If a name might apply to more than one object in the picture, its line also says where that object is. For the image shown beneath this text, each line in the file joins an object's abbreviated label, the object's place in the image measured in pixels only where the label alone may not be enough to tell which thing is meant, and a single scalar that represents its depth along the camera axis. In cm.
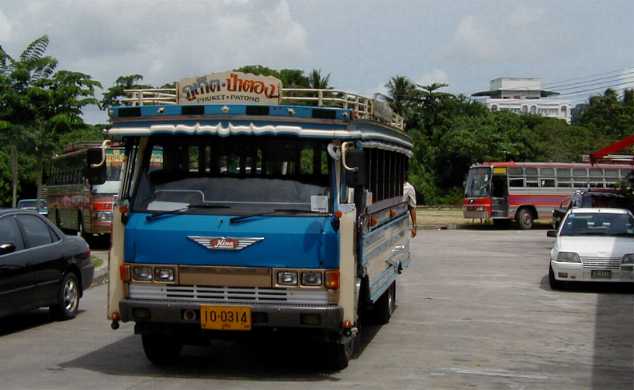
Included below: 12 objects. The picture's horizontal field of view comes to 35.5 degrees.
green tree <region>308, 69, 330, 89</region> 6588
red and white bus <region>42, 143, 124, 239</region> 2598
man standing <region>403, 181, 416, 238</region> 2605
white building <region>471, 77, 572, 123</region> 17862
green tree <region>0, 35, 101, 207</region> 2884
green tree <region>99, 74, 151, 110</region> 5172
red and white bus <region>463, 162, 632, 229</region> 4016
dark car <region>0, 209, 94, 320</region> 1184
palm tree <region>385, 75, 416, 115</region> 7500
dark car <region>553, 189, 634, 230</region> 2870
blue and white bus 888
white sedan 1717
